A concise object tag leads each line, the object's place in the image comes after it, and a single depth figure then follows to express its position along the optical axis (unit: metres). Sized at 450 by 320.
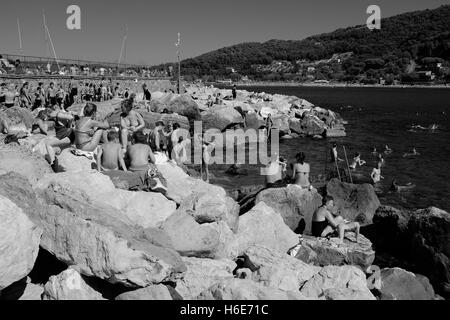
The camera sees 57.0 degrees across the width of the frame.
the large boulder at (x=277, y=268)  5.86
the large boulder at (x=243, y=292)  4.80
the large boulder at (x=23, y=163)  7.30
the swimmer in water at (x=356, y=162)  19.66
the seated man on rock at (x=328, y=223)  8.69
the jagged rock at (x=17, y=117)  11.90
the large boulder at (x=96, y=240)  4.92
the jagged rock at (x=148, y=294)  4.86
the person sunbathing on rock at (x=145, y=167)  7.82
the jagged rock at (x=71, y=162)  8.20
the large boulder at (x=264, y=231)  7.82
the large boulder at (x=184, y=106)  23.08
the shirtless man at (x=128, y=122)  10.06
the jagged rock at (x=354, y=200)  10.85
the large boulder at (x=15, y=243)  4.52
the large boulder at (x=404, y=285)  6.98
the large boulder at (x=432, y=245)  8.26
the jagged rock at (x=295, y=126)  30.06
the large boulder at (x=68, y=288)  4.92
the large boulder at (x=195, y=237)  6.41
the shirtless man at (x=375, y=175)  17.14
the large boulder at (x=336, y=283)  5.56
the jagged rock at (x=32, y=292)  5.14
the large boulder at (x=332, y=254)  7.76
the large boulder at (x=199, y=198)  7.20
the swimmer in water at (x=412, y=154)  23.73
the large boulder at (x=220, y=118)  22.95
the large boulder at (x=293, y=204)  9.71
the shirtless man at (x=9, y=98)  16.73
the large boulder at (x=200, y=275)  5.60
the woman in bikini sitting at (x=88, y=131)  9.12
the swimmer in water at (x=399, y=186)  16.08
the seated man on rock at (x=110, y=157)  8.40
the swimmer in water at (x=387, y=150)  24.48
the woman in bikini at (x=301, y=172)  10.66
